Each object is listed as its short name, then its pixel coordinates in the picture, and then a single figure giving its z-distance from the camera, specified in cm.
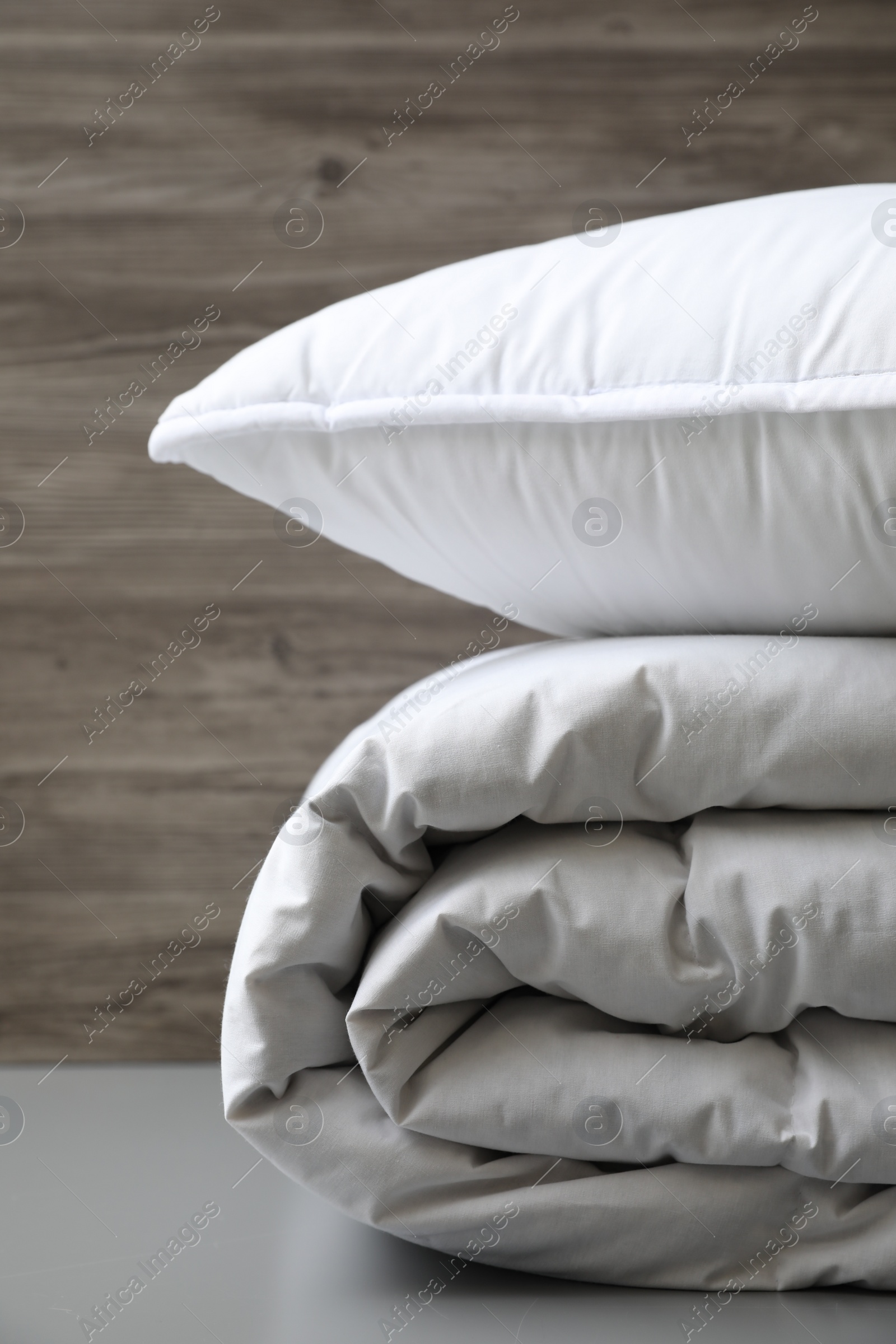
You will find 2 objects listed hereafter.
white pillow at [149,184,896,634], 127
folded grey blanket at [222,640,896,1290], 127
